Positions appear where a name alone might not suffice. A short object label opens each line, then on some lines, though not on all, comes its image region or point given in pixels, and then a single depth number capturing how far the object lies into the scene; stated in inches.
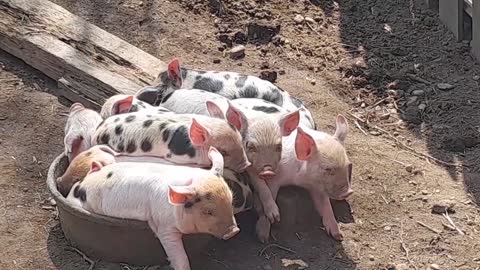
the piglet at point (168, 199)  149.9
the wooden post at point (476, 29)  235.8
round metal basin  155.9
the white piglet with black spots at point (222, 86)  194.4
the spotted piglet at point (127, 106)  181.6
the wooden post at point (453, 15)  247.7
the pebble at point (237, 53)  241.0
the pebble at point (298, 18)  262.7
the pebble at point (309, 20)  263.4
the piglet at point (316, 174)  169.6
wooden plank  208.7
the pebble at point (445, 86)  229.8
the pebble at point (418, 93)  228.2
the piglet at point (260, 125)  167.9
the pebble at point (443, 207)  182.2
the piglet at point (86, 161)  167.0
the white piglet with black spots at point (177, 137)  163.0
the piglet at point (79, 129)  178.1
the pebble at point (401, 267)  167.2
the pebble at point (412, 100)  225.4
